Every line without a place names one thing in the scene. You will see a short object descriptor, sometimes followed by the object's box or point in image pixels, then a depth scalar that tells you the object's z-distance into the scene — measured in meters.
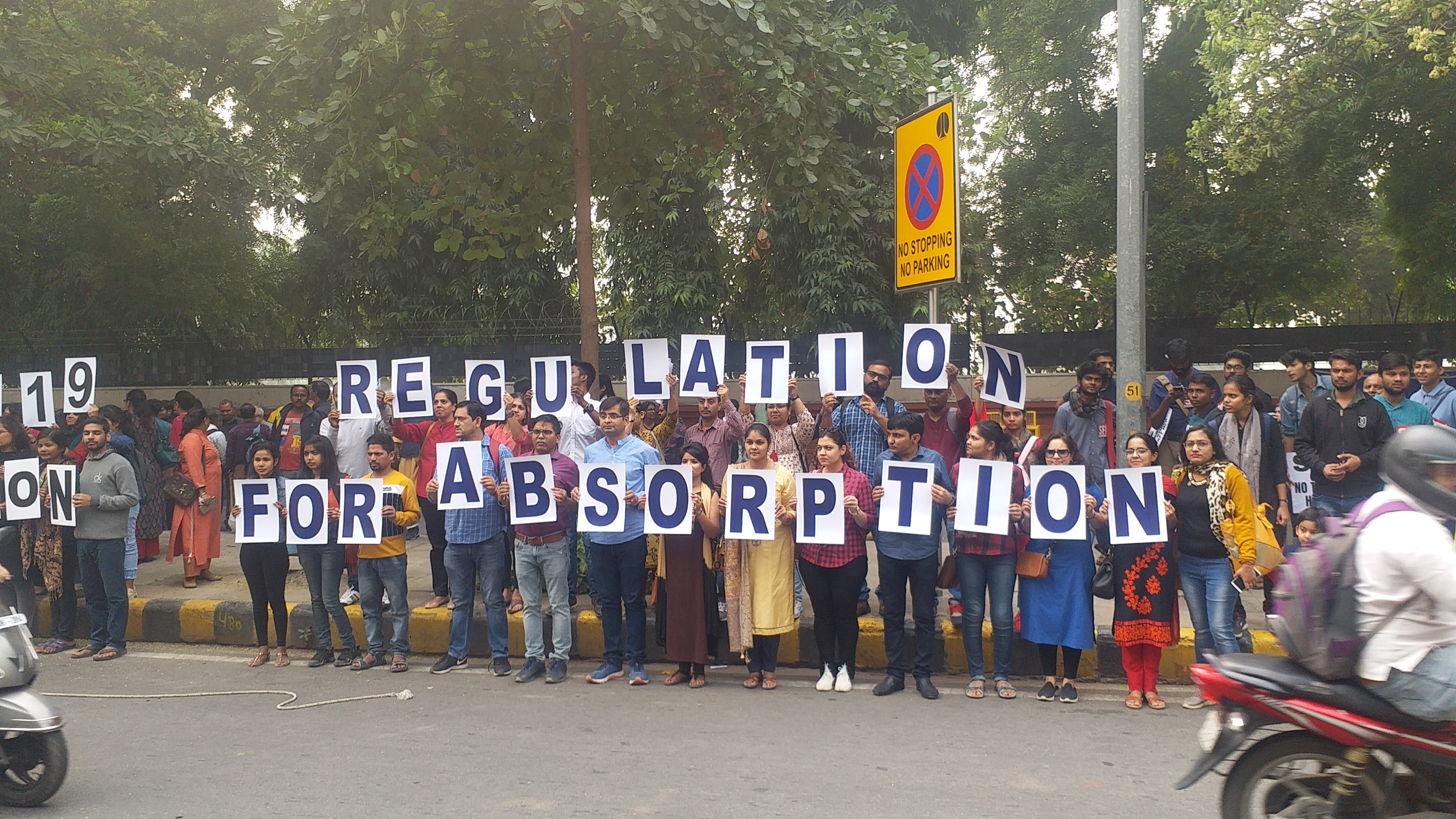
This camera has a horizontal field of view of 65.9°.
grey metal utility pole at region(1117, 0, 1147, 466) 8.52
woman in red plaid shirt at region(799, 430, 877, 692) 6.94
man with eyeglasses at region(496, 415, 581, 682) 7.39
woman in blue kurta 6.64
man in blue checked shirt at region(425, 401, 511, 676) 7.55
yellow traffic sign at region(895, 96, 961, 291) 7.41
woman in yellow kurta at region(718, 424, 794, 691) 7.01
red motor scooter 3.83
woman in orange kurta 10.10
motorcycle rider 3.75
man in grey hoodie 8.07
